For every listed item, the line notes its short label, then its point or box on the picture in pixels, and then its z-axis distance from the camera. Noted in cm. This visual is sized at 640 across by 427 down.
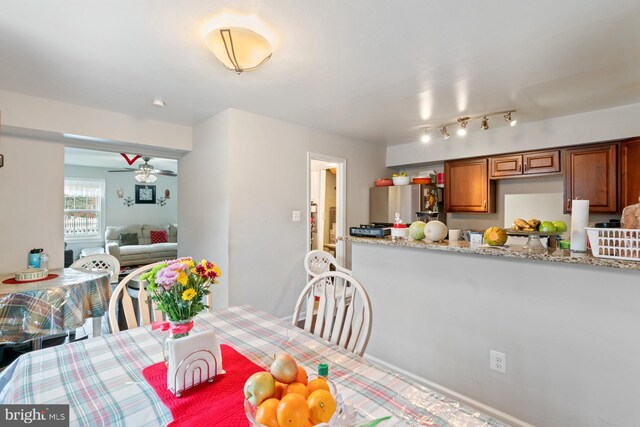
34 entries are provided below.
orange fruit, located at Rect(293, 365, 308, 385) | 80
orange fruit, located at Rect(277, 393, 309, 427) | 65
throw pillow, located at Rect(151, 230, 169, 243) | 744
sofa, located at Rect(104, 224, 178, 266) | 638
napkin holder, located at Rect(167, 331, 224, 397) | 96
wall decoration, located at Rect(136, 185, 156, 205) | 782
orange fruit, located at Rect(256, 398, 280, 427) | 66
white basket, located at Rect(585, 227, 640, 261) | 143
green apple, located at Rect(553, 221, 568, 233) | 212
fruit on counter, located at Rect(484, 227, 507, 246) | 199
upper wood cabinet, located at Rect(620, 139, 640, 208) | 282
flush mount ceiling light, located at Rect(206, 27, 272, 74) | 166
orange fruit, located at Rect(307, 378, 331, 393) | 76
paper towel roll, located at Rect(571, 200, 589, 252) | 165
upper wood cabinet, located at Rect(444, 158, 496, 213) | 383
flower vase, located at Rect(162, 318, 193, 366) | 106
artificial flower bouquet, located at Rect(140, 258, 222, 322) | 102
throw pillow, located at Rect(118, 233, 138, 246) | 695
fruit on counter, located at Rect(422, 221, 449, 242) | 222
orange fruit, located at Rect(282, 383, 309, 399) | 72
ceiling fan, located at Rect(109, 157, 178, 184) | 568
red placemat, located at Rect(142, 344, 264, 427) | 84
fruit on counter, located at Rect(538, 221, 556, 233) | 210
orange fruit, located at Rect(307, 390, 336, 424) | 68
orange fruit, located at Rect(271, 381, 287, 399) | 73
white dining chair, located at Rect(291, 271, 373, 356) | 138
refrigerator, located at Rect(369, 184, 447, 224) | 407
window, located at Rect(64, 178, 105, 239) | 682
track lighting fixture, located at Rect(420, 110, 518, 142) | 301
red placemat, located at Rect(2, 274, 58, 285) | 241
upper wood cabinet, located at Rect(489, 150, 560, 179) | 333
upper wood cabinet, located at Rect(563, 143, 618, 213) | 295
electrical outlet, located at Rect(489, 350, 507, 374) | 184
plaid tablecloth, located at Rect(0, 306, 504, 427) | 87
